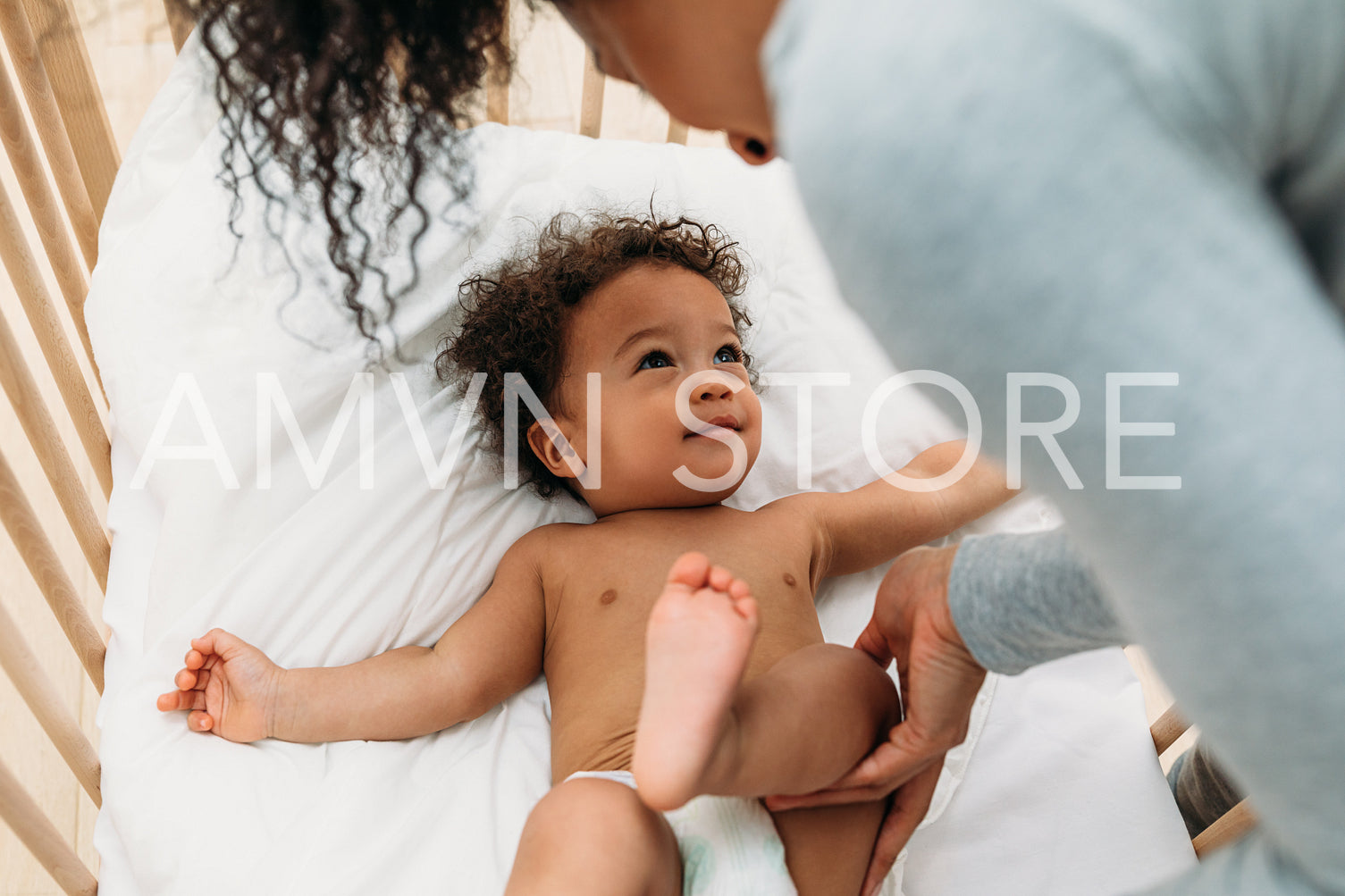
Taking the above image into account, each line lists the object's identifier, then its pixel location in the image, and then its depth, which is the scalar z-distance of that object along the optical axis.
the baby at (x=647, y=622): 0.65
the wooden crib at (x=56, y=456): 0.80
